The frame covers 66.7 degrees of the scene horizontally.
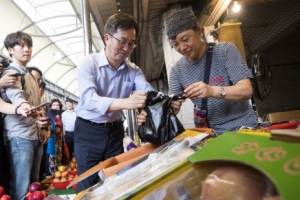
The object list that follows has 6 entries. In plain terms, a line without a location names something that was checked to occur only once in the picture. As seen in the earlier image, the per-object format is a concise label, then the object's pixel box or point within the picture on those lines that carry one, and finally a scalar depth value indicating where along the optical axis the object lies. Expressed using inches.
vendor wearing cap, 48.8
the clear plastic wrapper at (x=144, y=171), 17.6
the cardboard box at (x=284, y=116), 145.2
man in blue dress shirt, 53.9
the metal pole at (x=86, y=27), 75.2
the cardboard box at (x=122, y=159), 26.7
